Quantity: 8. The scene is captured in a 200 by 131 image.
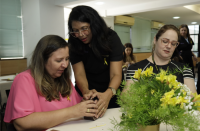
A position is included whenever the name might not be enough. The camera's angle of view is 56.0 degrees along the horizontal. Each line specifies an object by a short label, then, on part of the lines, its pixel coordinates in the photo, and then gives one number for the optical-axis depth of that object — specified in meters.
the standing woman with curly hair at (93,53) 1.55
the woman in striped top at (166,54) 1.69
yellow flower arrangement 0.69
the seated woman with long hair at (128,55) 4.68
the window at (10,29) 4.17
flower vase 0.74
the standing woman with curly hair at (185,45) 4.46
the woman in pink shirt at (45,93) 1.10
